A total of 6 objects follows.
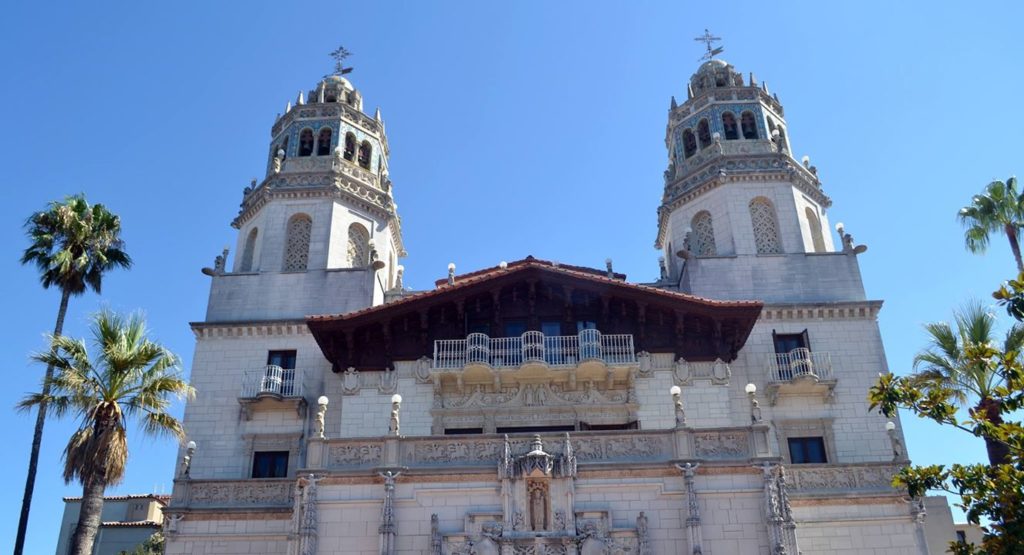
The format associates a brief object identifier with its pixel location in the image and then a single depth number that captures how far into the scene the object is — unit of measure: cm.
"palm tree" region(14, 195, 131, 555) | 2697
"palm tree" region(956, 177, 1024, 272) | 2958
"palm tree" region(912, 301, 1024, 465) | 2448
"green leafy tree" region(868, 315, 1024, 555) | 1443
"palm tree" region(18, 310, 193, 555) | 2145
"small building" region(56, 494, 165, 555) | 4125
